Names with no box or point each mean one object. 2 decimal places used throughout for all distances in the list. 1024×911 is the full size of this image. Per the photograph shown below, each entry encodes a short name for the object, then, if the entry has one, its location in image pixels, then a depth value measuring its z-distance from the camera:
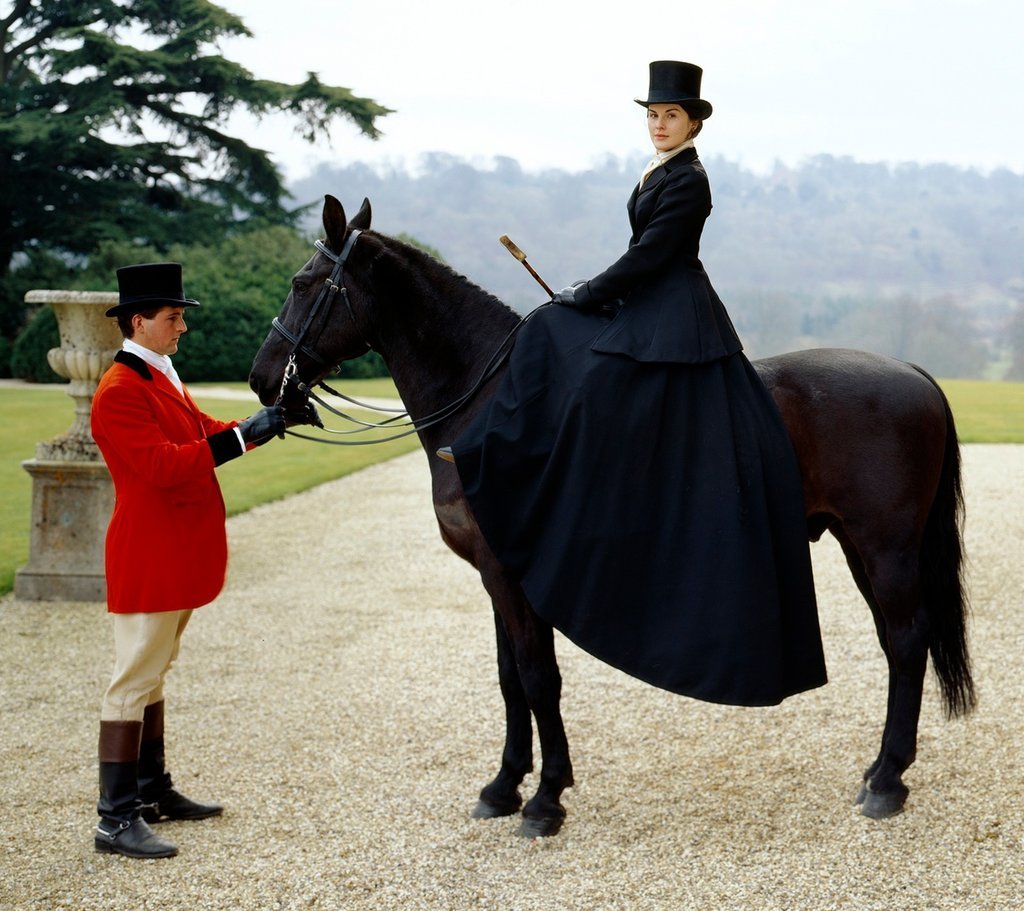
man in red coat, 3.42
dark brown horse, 3.59
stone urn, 6.90
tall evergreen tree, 25.41
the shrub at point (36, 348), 22.17
